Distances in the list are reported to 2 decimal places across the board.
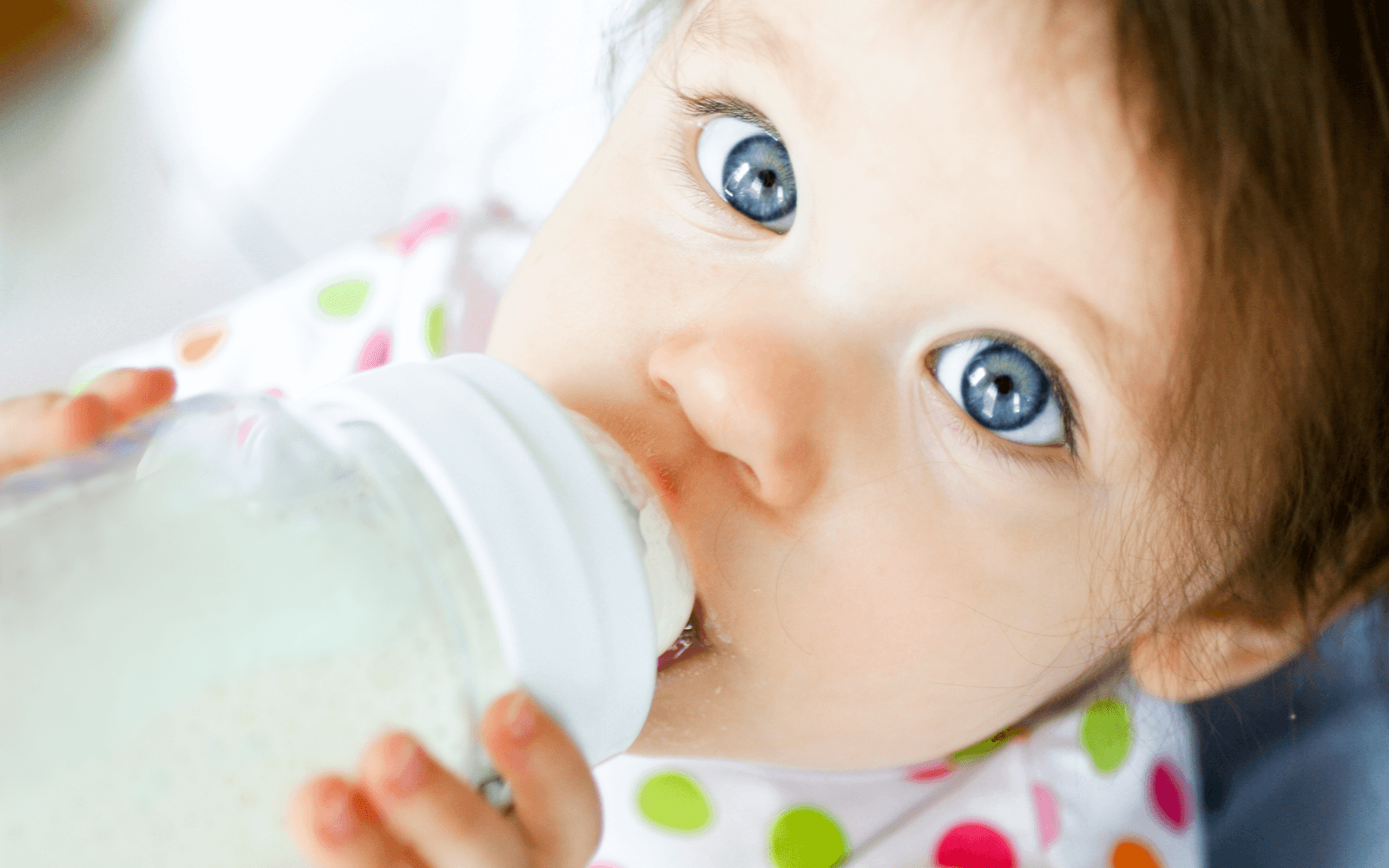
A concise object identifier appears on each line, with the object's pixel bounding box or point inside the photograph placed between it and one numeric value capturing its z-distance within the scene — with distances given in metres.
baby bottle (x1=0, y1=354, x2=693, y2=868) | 0.33
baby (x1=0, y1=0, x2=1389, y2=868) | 0.35
